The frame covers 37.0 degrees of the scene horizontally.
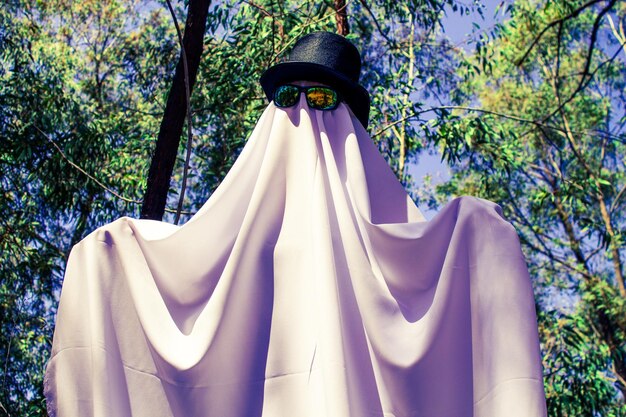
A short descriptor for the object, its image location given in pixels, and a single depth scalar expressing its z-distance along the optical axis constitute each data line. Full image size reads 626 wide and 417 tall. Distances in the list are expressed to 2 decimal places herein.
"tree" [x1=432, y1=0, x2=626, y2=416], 13.77
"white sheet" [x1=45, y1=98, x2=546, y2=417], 2.31
